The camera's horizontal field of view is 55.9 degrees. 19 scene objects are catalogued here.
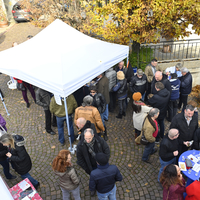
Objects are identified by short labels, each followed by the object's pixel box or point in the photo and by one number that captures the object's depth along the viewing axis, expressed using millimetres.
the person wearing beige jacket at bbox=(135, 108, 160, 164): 4004
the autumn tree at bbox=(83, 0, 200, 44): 5738
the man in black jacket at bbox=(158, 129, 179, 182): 3612
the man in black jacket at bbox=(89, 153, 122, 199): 2887
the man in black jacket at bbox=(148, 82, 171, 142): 4887
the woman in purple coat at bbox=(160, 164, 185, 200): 2848
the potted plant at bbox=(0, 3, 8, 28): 16220
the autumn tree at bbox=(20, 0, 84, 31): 9625
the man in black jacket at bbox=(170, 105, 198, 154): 4121
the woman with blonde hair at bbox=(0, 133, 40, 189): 3510
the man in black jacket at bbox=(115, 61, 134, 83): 6477
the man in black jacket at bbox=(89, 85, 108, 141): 4967
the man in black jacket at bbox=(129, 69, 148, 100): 5847
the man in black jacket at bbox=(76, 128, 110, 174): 3592
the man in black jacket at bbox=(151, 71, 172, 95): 5297
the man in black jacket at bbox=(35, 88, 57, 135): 5332
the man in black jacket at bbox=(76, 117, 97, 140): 4023
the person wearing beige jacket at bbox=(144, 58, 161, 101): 6376
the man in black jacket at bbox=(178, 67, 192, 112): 5878
